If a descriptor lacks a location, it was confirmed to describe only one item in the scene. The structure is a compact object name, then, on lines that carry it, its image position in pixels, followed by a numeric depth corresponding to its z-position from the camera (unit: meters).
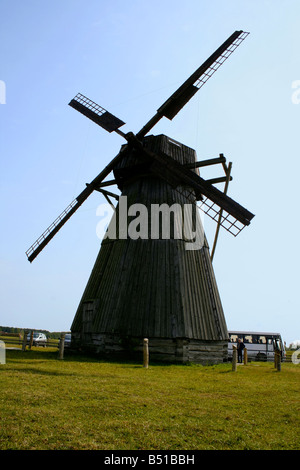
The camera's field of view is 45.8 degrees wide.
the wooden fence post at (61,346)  14.34
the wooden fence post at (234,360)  13.85
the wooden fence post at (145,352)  12.59
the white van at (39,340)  32.12
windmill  15.12
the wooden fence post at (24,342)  19.62
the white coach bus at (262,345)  26.66
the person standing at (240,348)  21.16
